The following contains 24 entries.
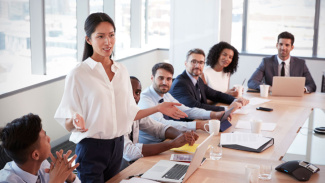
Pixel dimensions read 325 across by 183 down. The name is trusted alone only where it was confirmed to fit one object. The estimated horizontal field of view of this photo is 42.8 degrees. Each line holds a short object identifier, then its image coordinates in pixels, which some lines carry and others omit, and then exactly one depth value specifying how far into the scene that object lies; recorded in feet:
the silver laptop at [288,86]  15.43
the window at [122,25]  24.90
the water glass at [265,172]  7.65
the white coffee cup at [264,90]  15.26
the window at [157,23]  28.99
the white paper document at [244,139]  9.57
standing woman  7.31
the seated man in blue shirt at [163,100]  10.90
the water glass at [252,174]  7.33
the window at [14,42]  14.96
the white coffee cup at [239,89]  15.38
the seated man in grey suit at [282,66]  16.93
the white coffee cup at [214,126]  10.30
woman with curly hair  15.99
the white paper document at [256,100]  14.38
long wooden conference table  7.74
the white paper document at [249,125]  11.12
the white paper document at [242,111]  12.89
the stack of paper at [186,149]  9.05
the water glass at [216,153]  8.75
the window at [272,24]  26.18
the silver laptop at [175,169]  7.46
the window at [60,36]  17.90
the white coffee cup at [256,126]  10.50
